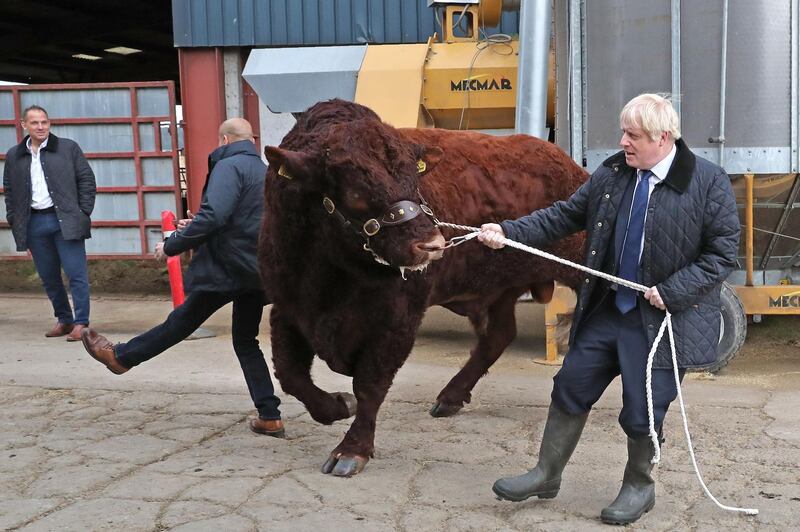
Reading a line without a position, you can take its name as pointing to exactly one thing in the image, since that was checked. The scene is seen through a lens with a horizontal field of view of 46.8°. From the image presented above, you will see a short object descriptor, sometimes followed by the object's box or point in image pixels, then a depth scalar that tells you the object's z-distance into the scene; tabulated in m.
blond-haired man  3.58
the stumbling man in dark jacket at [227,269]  4.86
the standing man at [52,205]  7.83
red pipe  8.23
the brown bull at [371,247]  4.00
